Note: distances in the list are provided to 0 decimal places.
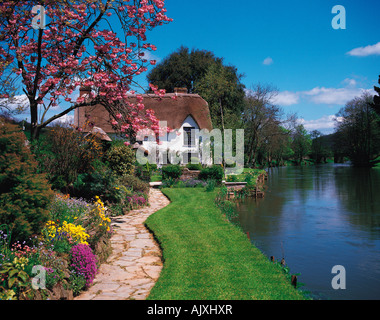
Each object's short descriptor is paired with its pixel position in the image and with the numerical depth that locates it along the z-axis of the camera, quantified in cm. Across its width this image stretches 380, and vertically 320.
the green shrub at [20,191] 468
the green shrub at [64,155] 978
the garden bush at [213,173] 1836
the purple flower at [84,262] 500
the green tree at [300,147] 7204
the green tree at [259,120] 3722
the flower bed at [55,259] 404
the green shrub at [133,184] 1282
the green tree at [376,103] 4400
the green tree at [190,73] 3781
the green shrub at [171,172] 1844
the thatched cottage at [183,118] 3027
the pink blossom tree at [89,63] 859
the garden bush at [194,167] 2197
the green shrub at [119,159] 1634
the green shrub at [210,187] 1561
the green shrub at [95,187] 1006
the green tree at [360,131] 5262
